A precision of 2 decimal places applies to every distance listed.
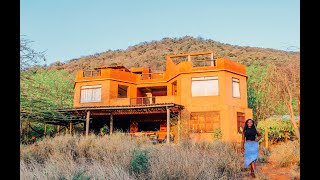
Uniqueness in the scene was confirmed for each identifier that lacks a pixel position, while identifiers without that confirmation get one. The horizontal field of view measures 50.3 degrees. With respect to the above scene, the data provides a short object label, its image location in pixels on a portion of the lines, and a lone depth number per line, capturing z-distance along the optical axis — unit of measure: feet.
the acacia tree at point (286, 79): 58.70
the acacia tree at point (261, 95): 75.41
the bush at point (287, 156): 42.32
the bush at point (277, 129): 71.97
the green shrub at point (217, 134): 74.43
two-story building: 76.95
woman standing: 32.55
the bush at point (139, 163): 28.76
